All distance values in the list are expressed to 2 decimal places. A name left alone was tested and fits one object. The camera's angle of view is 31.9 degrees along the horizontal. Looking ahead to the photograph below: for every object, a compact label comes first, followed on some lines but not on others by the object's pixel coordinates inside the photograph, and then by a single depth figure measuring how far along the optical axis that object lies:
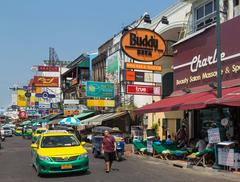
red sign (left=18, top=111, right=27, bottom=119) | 103.19
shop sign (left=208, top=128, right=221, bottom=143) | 15.88
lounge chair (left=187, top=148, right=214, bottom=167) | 16.80
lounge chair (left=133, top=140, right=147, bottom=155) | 22.91
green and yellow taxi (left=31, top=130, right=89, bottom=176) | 13.55
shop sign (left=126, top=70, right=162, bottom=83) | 27.61
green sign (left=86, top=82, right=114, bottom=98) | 39.47
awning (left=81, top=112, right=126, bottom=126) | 35.94
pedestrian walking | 15.62
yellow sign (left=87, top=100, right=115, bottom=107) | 39.69
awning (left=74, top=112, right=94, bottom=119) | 45.09
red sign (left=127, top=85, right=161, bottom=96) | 28.09
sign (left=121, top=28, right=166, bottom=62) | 25.22
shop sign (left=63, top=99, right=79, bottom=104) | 47.97
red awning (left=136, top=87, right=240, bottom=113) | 15.57
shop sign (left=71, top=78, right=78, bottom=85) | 58.14
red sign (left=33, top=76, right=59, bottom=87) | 58.71
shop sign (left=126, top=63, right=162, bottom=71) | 26.84
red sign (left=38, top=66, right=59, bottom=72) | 57.29
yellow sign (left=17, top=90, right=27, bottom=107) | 89.81
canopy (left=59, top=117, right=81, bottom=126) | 35.66
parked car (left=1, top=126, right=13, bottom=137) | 66.24
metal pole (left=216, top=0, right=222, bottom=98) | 16.20
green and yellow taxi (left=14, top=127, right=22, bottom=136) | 80.53
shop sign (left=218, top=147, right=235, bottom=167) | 14.84
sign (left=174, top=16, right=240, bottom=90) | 19.67
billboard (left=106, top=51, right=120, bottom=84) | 39.88
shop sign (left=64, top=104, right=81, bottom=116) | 49.00
